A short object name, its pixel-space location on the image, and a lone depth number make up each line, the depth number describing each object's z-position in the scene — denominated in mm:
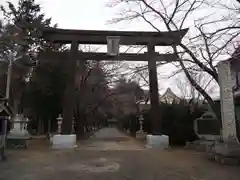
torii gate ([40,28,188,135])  11315
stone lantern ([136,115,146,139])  19529
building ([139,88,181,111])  27159
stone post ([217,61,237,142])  7273
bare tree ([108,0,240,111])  6587
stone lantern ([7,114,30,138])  11959
